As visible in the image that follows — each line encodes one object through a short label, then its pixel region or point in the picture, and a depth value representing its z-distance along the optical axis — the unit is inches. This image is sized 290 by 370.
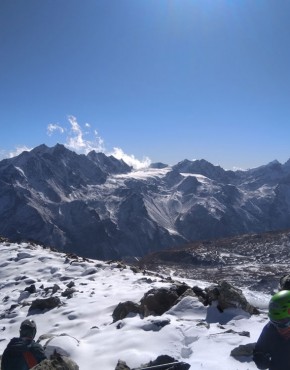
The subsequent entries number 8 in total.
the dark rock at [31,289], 1059.2
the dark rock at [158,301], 752.9
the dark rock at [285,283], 453.3
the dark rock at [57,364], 409.3
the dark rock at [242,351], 488.7
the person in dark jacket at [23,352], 388.5
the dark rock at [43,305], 901.2
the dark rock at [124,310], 753.0
